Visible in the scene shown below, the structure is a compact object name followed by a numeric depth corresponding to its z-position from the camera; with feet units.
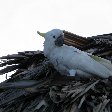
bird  20.30
